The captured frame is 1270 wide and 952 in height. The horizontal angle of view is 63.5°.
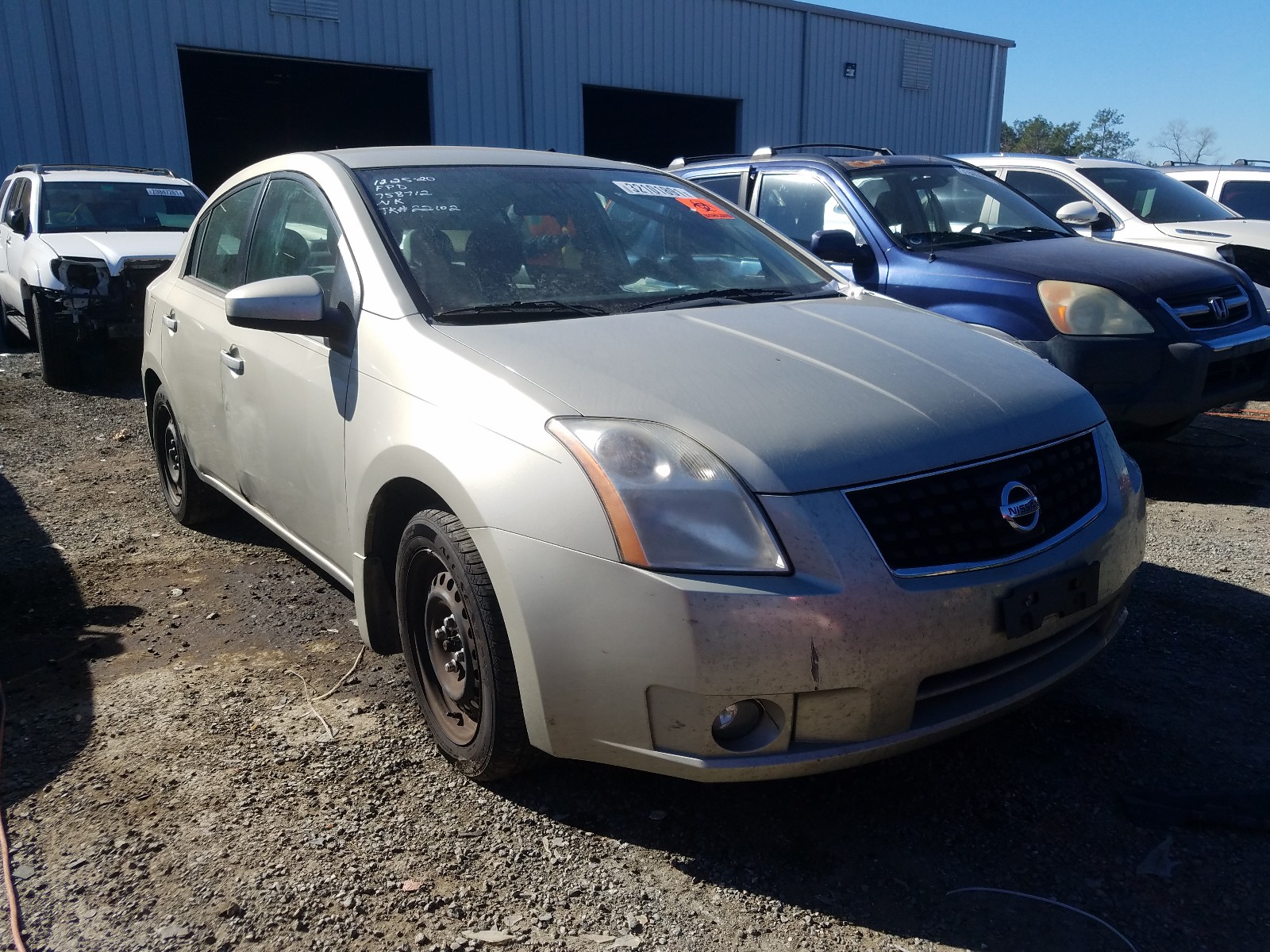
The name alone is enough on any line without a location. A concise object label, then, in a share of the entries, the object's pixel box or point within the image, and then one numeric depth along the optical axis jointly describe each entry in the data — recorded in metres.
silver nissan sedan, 2.10
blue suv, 4.99
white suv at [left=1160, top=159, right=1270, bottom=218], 9.67
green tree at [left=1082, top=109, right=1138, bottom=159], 65.62
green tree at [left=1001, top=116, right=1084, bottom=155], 64.88
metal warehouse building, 13.23
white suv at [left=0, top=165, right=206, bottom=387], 8.28
